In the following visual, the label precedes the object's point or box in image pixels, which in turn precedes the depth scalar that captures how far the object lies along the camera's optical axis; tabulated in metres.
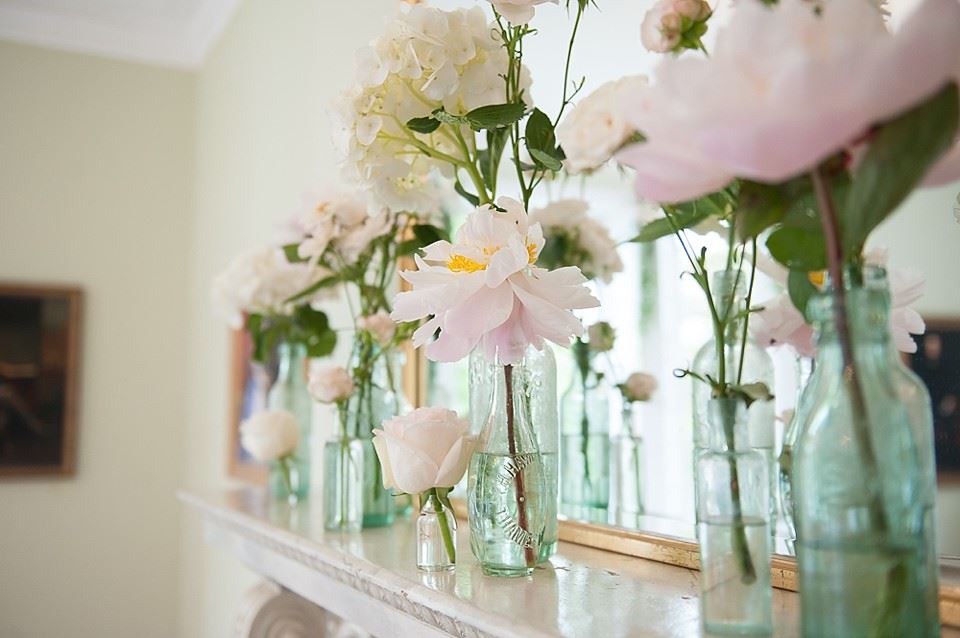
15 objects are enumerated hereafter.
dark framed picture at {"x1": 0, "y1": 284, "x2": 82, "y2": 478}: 3.16
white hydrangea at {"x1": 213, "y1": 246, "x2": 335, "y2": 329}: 1.52
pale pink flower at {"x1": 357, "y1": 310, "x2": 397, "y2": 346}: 1.29
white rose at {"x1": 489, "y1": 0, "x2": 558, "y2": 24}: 0.89
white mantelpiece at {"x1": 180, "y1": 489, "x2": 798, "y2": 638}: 0.73
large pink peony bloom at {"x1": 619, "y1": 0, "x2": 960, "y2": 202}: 0.48
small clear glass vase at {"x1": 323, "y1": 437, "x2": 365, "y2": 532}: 1.28
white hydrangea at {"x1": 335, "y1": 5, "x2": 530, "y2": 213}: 0.93
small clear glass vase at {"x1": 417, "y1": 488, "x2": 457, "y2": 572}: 0.95
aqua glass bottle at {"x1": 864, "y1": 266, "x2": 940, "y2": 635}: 0.56
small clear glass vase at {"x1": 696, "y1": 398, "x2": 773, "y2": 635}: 0.66
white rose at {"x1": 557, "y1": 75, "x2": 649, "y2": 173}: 0.69
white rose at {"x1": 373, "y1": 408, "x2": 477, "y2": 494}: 0.89
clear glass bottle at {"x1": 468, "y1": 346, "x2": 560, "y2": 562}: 0.94
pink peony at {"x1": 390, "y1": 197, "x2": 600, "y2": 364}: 0.80
